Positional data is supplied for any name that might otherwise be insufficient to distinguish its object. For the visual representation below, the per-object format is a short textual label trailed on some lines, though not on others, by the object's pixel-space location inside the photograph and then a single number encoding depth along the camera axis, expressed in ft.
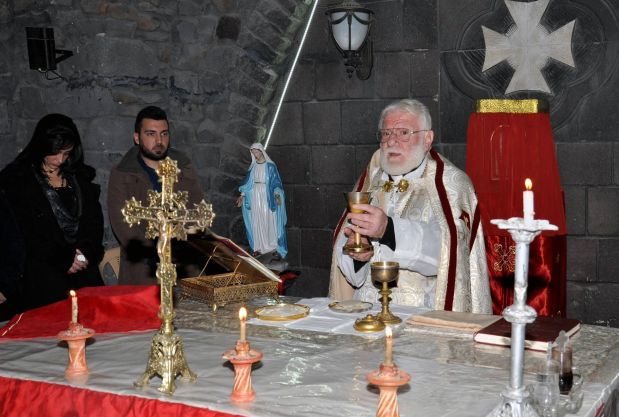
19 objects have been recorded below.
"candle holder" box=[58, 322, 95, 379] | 8.12
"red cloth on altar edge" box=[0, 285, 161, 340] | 10.05
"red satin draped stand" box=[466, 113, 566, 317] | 17.12
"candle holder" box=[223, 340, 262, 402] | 7.22
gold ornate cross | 7.66
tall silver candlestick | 5.80
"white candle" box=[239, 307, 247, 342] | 7.25
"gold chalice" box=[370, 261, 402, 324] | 9.61
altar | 7.20
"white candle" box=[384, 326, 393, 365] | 6.39
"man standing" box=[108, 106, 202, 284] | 17.11
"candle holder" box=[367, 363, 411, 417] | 6.42
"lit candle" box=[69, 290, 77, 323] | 8.41
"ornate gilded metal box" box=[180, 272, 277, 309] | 11.10
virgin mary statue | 21.98
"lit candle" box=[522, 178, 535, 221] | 5.79
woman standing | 15.37
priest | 12.78
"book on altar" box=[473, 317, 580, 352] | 8.74
